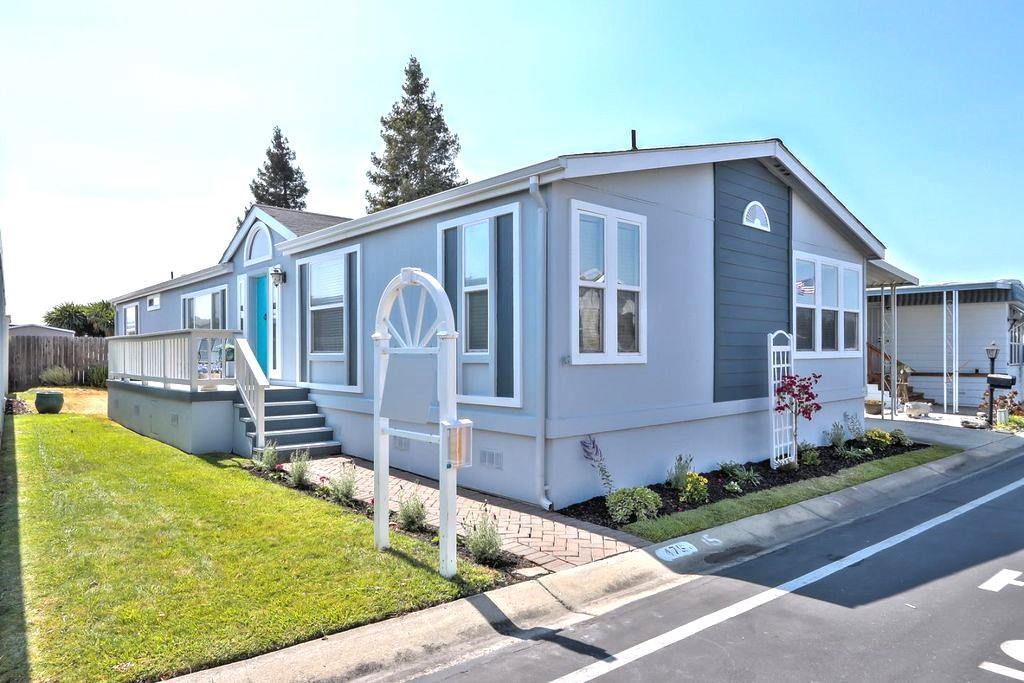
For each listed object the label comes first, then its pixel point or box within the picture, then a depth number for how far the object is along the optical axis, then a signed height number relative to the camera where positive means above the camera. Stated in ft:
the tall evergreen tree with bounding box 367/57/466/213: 99.45 +30.70
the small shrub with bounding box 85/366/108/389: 65.46 -3.59
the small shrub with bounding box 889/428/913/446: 35.27 -5.73
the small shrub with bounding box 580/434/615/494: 21.70 -4.21
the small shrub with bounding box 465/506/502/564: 15.57 -5.17
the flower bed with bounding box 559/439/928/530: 20.57 -5.83
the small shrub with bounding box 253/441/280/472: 26.35 -5.13
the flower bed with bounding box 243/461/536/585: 15.51 -5.57
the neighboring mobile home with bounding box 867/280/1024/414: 56.49 +0.53
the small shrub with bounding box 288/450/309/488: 23.71 -5.06
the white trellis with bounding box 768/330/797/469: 28.43 -3.56
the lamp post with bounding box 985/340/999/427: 46.85 -0.93
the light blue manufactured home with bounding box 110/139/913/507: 21.36 +1.08
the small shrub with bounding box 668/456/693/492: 22.58 -5.03
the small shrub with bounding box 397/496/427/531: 18.31 -5.20
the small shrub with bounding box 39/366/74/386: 63.48 -3.46
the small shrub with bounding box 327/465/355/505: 21.32 -5.13
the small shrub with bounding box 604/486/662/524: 19.65 -5.31
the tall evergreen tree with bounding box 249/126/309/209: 123.65 +32.77
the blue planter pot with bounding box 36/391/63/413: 45.60 -4.33
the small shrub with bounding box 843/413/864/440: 35.88 -5.14
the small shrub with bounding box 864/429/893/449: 34.22 -5.55
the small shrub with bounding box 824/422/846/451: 32.48 -5.19
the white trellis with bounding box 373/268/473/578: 14.58 -1.95
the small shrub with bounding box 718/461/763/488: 24.86 -5.55
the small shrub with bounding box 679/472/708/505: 21.81 -5.39
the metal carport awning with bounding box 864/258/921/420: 40.86 +4.36
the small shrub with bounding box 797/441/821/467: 28.99 -5.53
